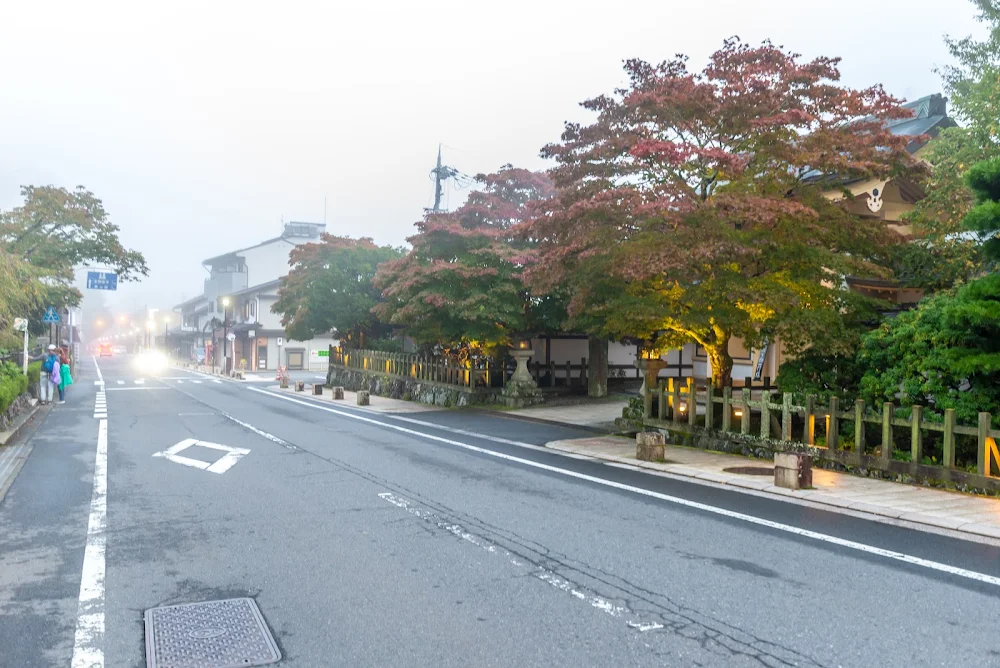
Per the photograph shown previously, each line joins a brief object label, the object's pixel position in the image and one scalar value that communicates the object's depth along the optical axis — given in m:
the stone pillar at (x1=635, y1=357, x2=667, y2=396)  19.98
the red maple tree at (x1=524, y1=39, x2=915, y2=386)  12.30
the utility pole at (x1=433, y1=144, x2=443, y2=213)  38.97
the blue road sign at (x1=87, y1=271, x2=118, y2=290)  34.66
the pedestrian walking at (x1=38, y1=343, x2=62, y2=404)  24.19
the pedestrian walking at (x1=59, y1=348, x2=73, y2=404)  26.44
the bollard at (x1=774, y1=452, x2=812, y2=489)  10.01
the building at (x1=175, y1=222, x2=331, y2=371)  61.50
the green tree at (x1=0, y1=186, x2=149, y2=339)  27.03
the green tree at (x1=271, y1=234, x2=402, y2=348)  35.88
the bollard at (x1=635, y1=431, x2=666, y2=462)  12.48
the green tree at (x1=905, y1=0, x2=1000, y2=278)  14.47
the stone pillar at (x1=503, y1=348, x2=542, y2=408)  23.27
